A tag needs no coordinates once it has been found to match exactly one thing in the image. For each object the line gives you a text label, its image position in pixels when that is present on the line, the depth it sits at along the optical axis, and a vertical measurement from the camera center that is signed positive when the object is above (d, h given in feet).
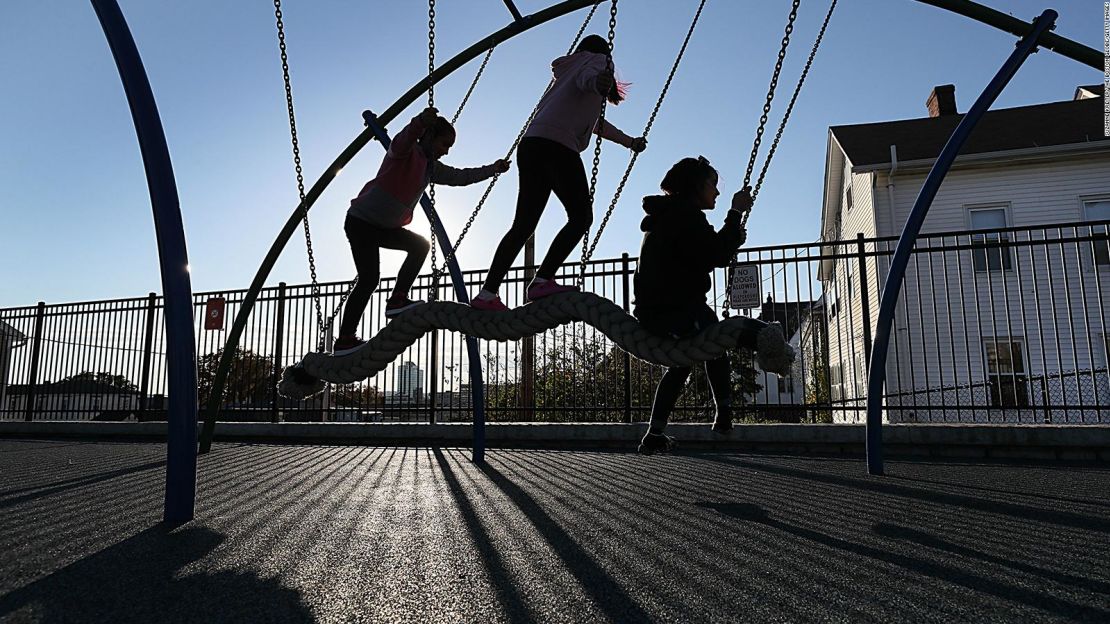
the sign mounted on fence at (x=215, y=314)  30.96 +4.42
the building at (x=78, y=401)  33.24 +0.69
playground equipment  9.74 +2.11
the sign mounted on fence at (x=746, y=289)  22.26 +3.65
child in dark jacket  9.89 +2.22
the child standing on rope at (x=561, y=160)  10.96 +3.88
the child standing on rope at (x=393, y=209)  12.83 +3.75
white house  34.24 +12.05
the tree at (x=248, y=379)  30.76 +1.52
